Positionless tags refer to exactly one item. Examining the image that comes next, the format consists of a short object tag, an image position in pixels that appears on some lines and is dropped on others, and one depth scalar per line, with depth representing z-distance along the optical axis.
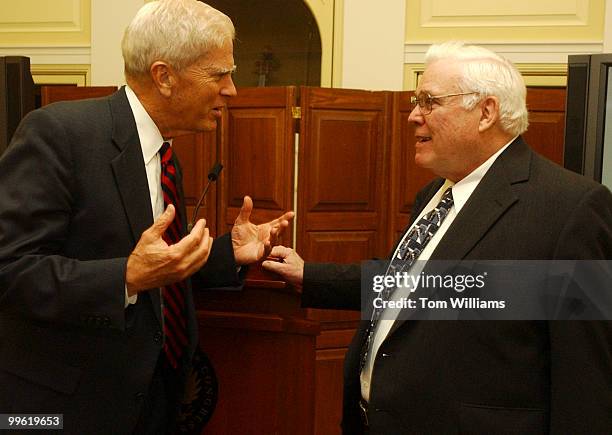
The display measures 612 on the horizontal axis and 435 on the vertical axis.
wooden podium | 2.11
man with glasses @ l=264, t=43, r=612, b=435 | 1.65
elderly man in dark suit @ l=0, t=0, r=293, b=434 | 1.53
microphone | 2.02
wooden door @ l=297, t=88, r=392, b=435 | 4.05
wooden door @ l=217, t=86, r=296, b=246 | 4.06
